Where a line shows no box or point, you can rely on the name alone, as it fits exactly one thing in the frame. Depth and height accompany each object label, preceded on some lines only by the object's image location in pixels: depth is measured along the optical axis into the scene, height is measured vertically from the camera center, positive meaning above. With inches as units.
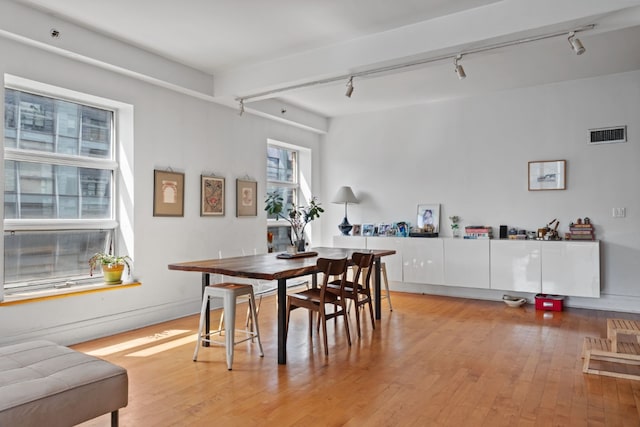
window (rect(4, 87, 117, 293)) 155.1 +11.3
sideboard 204.8 -23.1
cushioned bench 70.0 -29.4
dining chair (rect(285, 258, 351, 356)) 149.2 -28.4
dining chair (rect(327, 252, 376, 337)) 164.7 -26.4
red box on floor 213.6 -41.2
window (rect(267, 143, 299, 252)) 276.5 +24.5
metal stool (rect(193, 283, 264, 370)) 133.6 -27.9
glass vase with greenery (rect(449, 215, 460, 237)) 252.8 -4.3
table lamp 280.7 +12.3
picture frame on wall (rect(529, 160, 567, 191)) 224.2 +23.2
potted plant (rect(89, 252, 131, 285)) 176.6 -19.9
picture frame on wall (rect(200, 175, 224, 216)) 215.9 +11.1
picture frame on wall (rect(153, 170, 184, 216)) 193.8 +10.9
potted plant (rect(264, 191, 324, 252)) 171.2 +2.5
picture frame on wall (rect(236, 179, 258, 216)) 237.8 +11.2
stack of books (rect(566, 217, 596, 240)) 213.5 -5.7
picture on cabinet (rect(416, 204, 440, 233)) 258.7 +0.3
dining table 133.0 -16.3
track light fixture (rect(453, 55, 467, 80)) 155.5 +53.9
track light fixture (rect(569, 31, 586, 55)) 135.6 +55.3
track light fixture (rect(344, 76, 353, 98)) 176.5 +53.3
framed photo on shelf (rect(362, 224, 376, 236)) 280.1 -7.1
